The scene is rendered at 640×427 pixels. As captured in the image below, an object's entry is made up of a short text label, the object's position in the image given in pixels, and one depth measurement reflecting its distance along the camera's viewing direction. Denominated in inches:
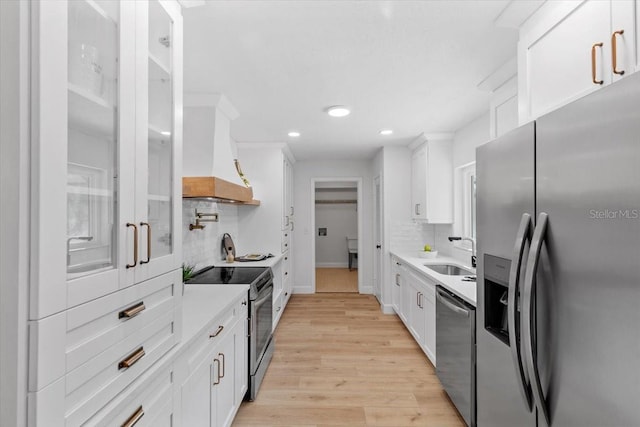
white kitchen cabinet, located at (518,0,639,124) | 40.3
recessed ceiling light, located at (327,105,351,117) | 112.0
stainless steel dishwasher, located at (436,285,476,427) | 76.1
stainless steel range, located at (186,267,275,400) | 93.3
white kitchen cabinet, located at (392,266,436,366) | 111.5
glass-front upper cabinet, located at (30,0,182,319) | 25.9
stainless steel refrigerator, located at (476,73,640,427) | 28.8
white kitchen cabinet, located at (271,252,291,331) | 148.9
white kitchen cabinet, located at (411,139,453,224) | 153.1
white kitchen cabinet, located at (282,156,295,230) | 178.9
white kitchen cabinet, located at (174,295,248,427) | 53.1
